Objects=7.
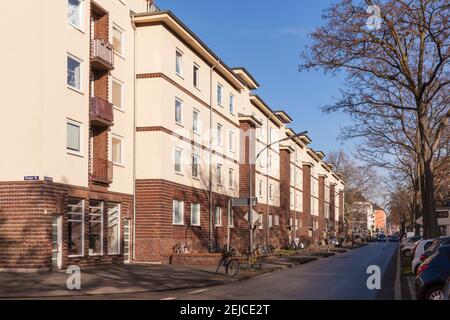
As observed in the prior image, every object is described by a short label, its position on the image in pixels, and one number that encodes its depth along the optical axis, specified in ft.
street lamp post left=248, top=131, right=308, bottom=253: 95.89
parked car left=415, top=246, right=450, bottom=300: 41.68
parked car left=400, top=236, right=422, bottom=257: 134.95
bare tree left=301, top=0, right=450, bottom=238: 76.95
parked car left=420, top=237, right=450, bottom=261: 60.31
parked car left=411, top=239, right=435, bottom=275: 72.03
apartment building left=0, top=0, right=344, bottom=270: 78.74
